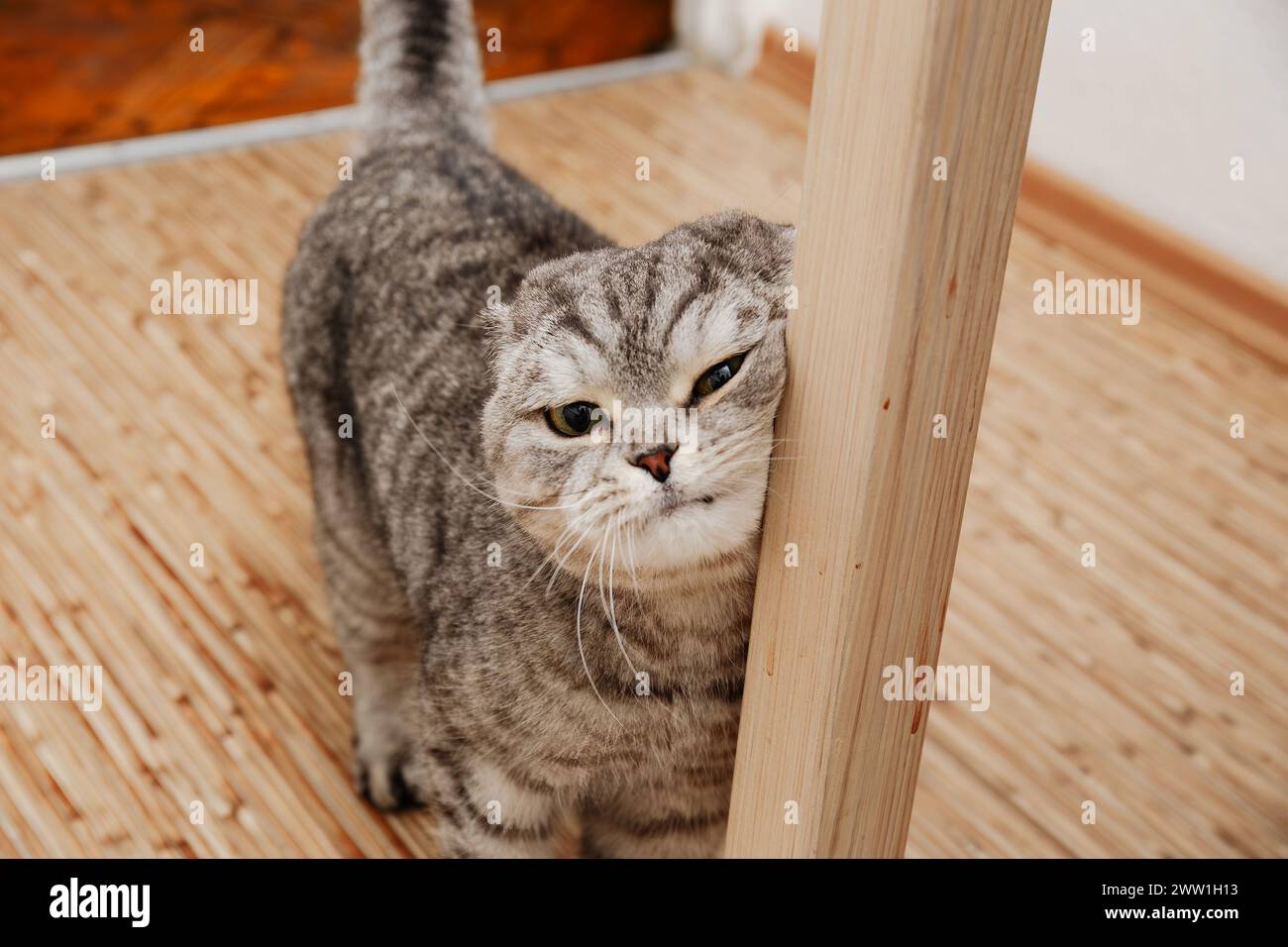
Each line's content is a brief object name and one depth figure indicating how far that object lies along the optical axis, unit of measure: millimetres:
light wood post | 672
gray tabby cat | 864
